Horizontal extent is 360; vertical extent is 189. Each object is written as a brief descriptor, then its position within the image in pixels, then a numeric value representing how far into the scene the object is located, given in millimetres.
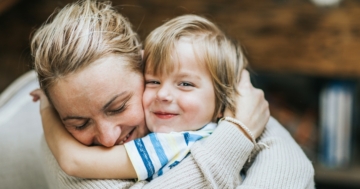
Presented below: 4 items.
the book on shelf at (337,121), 1977
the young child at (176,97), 1002
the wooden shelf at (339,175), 1994
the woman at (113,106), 966
